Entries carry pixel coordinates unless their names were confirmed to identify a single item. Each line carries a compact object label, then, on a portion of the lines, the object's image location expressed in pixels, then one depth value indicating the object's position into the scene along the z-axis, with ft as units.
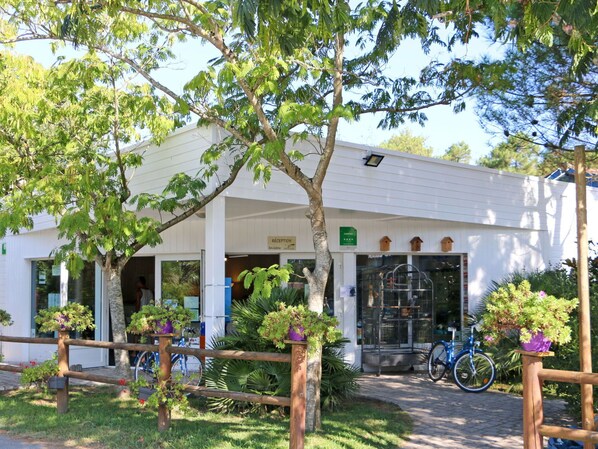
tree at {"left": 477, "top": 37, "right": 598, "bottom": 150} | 29.81
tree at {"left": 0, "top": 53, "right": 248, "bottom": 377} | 28.91
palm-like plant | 27.61
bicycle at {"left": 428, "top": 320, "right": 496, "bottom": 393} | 34.63
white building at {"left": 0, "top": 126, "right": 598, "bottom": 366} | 35.47
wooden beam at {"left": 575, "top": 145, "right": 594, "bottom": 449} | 16.69
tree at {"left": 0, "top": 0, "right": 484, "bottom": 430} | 22.86
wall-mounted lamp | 36.14
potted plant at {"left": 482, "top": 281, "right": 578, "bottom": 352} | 16.52
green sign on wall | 41.52
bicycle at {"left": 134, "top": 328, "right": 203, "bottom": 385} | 34.22
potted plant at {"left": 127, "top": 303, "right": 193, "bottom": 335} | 25.27
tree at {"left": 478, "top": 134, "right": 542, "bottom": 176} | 123.44
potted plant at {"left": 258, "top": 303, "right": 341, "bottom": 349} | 20.61
